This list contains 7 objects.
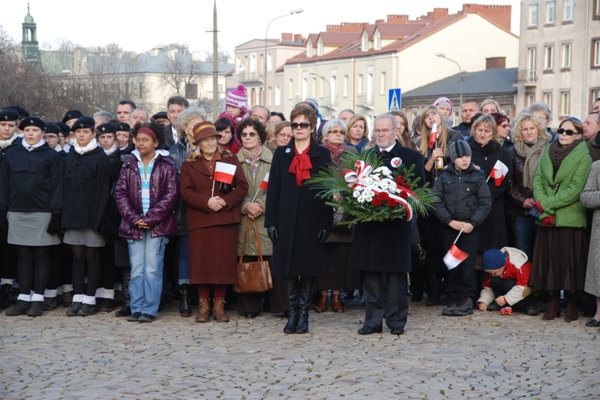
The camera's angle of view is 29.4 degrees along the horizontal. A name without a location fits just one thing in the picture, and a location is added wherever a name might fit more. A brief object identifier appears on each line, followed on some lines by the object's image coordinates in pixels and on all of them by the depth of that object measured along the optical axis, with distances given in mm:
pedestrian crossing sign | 21773
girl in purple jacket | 11852
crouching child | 12430
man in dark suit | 11008
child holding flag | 12172
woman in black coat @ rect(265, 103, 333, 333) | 11086
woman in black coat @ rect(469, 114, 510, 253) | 12711
